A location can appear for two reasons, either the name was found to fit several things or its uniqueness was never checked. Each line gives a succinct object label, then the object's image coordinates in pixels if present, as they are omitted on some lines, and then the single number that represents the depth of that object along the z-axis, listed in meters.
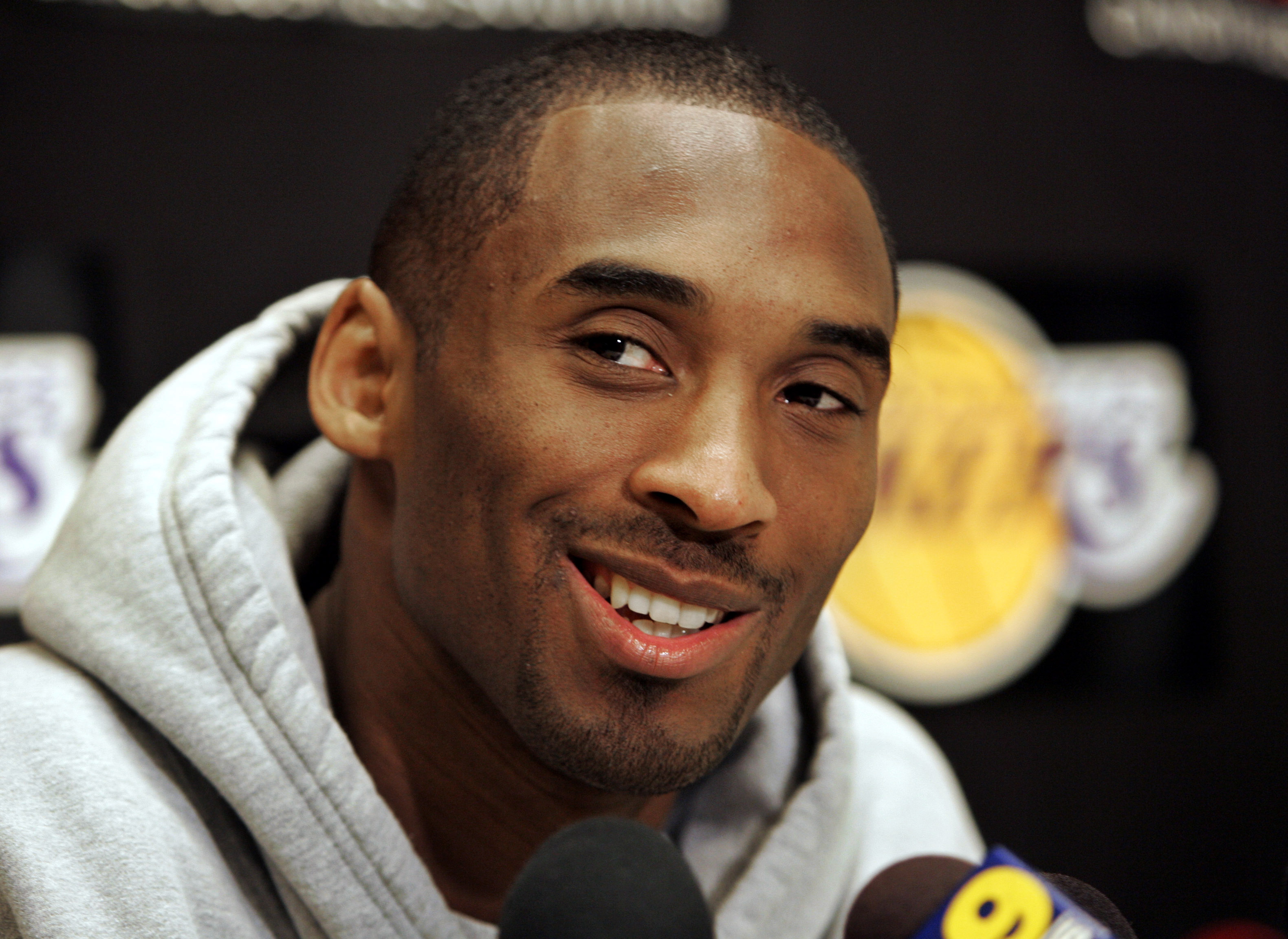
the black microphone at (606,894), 1.04
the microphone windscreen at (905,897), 1.13
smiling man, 1.18
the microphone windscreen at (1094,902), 1.08
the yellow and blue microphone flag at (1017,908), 1.07
